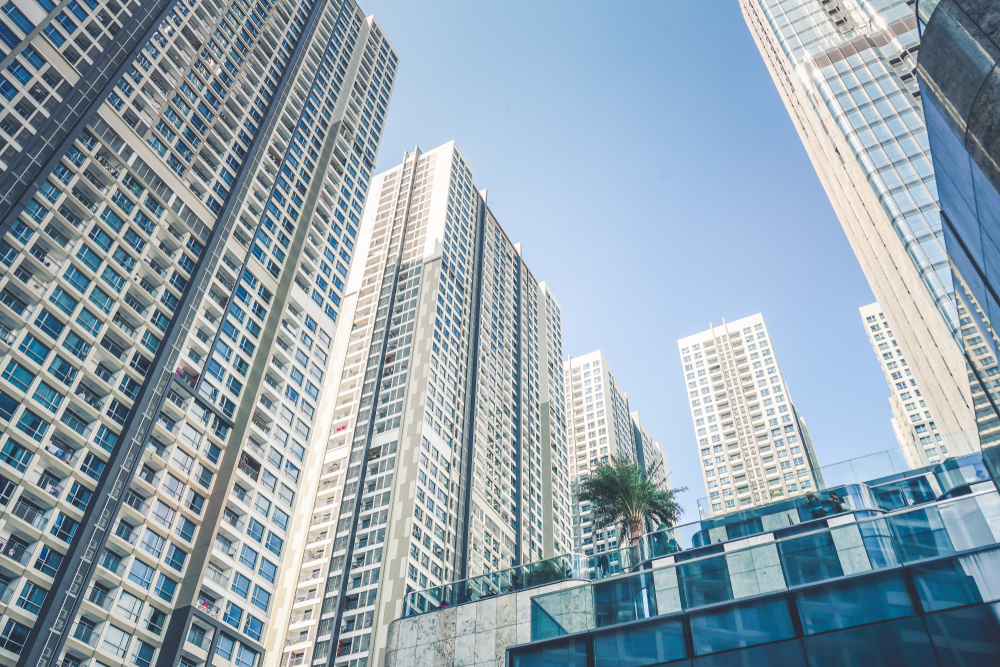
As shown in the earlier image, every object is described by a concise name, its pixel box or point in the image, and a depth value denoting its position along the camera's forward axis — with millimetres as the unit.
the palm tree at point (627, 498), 41438
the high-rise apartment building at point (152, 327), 45844
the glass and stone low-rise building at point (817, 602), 12422
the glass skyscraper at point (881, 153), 45219
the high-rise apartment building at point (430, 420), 72500
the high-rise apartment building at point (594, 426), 127062
